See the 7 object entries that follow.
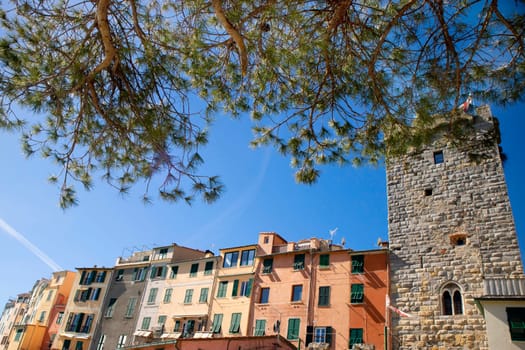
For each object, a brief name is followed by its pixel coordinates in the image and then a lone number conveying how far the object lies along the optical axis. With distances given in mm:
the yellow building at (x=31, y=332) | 35750
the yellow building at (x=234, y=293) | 23914
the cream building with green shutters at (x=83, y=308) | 31797
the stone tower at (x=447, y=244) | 16328
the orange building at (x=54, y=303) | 35594
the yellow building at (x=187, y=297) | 25844
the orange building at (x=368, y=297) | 19000
